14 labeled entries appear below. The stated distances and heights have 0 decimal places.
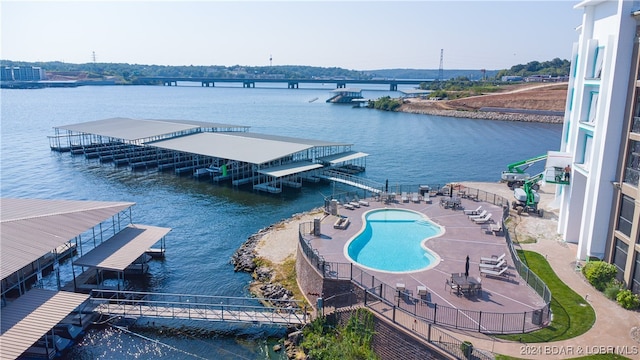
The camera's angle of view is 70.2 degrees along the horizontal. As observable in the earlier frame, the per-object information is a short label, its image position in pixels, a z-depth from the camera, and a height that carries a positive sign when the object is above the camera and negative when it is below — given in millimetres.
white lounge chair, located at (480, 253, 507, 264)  27786 -9948
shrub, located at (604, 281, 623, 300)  24766 -10375
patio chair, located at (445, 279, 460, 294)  24547 -10377
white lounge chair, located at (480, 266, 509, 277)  26580 -10228
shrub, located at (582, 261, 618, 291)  25734 -9862
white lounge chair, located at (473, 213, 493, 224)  35781 -9713
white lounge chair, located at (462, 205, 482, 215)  37750 -9622
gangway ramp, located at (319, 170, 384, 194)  56541 -11461
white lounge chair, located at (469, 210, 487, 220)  36494 -9650
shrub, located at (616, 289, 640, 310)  23750 -10408
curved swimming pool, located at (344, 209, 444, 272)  28973 -10530
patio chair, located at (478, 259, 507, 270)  27078 -10076
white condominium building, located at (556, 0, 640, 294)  25656 -2369
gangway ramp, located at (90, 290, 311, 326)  27016 -13529
